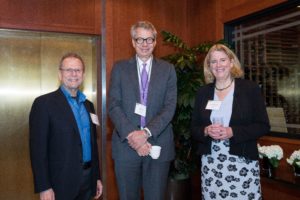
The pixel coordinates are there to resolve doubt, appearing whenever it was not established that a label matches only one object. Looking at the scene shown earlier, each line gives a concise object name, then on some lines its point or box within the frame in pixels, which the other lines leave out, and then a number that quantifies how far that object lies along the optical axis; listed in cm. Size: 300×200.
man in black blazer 179
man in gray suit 214
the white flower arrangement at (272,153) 265
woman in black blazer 201
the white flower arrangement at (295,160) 249
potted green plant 334
